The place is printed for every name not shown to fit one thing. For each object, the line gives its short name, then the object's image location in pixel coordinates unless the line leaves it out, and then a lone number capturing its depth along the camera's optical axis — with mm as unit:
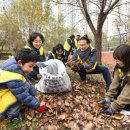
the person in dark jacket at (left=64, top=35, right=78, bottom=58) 3600
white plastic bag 2116
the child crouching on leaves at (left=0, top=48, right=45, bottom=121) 1674
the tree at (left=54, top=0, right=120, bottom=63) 3836
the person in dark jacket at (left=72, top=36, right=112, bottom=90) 2542
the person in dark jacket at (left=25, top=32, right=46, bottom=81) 2622
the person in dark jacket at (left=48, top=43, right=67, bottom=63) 2915
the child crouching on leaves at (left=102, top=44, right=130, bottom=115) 1820
